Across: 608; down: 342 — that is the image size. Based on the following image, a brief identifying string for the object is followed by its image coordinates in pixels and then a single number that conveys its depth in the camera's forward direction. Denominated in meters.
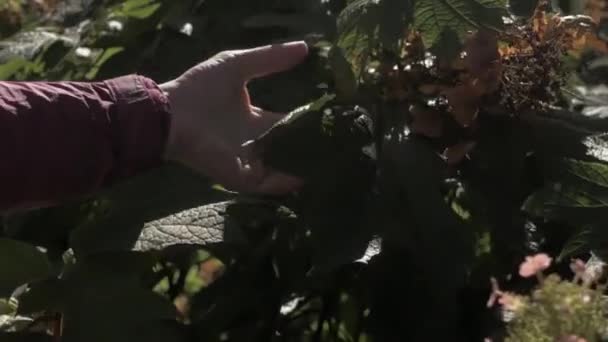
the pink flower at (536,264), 0.91
